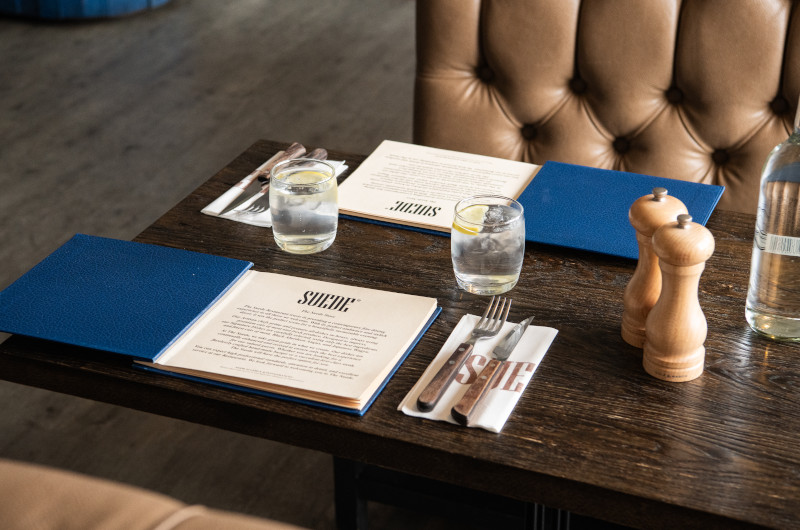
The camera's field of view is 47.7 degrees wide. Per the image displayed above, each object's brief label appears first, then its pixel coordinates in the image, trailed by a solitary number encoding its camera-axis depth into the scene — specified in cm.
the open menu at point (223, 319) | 83
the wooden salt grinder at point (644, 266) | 84
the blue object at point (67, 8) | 428
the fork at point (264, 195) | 116
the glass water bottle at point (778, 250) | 84
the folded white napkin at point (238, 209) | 113
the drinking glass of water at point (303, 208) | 103
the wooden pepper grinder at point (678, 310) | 77
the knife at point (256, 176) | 118
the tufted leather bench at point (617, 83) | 139
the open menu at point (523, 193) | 107
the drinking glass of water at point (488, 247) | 94
